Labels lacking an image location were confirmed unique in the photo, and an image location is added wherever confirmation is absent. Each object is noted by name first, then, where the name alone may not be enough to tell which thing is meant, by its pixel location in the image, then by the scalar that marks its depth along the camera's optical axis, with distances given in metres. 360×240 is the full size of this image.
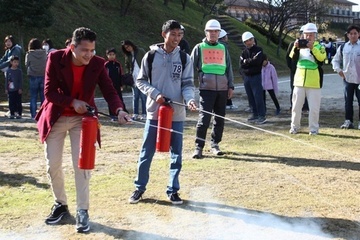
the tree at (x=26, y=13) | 18.25
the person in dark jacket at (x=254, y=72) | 10.73
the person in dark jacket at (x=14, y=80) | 11.86
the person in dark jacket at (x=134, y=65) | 11.18
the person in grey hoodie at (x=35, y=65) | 11.50
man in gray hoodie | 5.39
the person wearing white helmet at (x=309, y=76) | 8.84
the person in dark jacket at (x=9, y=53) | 12.20
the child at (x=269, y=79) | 13.02
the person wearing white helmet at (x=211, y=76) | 7.45
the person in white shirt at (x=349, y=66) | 9.90
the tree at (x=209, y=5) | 45.69
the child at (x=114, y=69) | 11.36
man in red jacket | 4.49
